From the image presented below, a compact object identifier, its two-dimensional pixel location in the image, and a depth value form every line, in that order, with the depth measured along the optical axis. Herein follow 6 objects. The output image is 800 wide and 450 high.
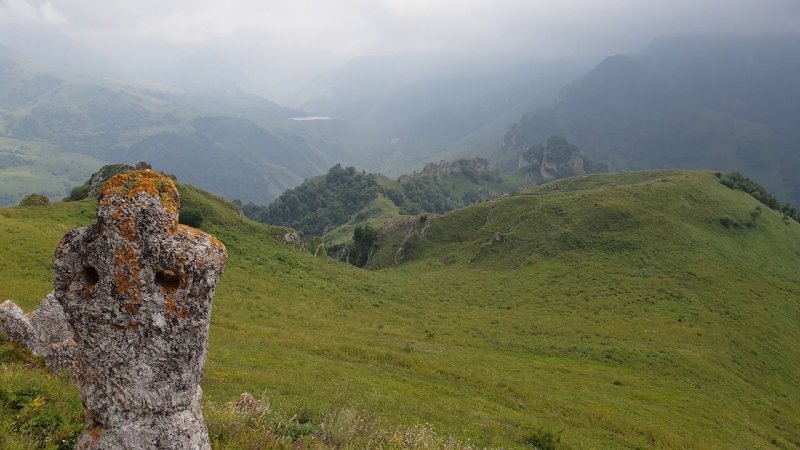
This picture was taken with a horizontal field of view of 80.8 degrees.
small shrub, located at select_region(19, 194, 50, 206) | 45.46
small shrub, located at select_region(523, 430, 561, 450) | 17.77
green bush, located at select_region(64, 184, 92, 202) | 53.31
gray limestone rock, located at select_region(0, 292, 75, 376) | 12.16
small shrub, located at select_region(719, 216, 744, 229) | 71.19
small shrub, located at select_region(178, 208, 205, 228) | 47.19
